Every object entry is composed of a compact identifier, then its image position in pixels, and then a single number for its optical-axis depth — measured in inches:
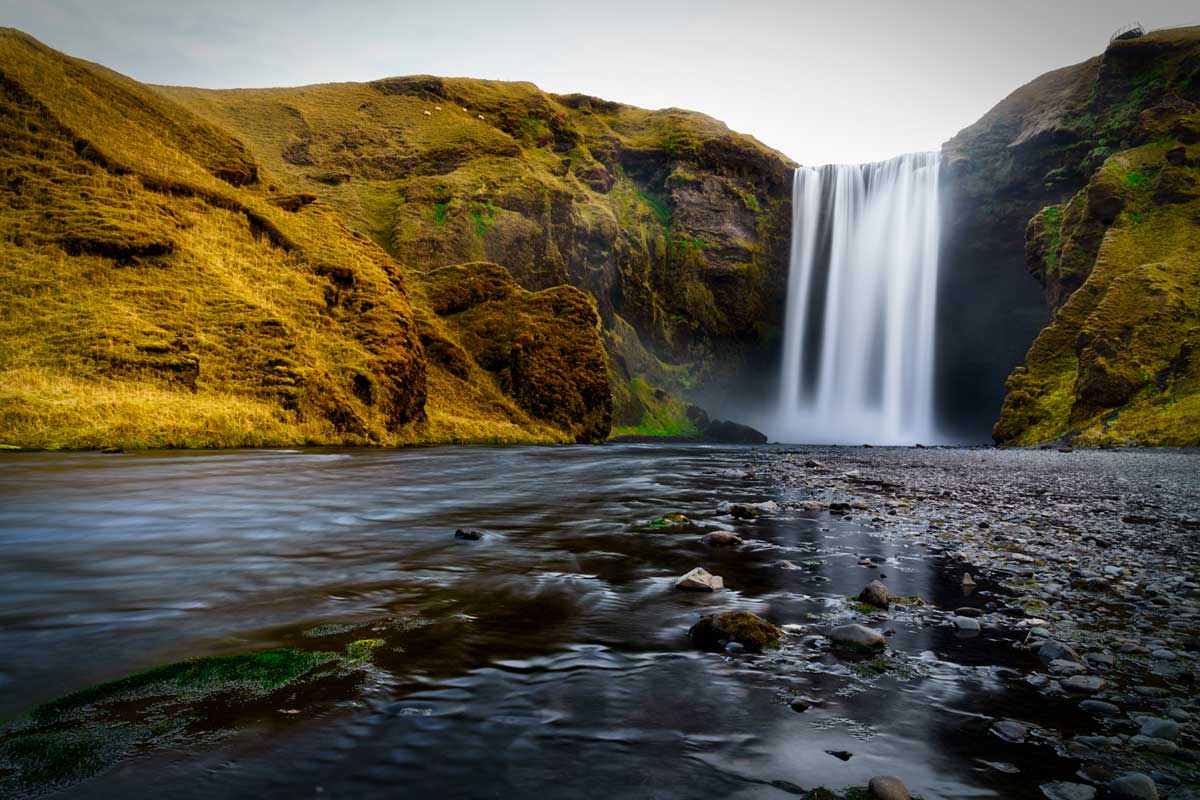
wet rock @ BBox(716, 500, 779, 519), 383.2
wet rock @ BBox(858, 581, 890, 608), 195.9
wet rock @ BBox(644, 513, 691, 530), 354.3
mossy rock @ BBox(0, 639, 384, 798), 89.1
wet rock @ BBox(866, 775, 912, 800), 88.5
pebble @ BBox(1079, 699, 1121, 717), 118.9
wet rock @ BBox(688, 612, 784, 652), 158.1
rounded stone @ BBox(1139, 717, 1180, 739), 108.7
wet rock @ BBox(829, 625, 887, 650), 157.1
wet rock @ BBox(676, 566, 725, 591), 212.7
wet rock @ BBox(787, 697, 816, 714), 120.6
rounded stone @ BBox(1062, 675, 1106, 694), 130.7
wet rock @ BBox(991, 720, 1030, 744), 109.3
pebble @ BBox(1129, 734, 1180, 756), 103.3
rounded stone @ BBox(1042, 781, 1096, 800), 90.7
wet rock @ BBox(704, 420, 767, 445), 3024.1
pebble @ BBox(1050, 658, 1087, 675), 141.4
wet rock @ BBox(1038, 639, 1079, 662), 149.6
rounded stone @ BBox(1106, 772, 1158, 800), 89.0
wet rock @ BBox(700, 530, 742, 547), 296.4
